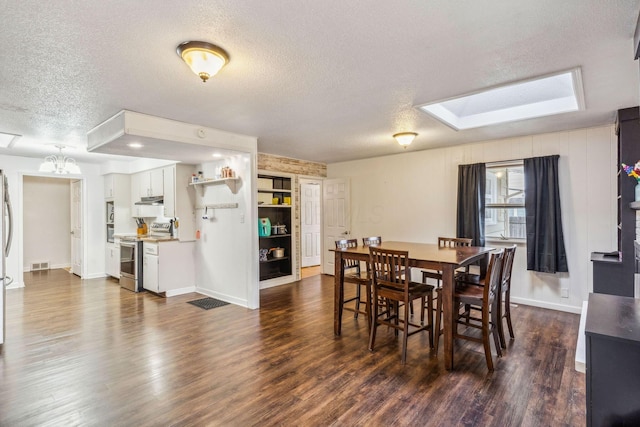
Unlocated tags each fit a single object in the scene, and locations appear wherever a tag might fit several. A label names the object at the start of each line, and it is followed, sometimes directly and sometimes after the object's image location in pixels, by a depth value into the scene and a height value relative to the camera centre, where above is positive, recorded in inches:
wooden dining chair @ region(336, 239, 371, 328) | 140.0 -30.7
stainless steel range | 216.8 -35.1
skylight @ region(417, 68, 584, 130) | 132.5 +49.1
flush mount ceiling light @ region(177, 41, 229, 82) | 80.5 +40.4
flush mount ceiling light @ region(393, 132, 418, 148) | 167.5 +39.3
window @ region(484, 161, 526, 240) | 183.9 +5.0
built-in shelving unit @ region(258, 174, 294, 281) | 235.3 -3.3
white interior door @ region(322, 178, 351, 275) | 258.4 -1.3
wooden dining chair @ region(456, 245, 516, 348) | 121.3 -28.7
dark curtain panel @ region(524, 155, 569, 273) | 166.6 -3.1
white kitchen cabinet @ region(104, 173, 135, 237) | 259.4 +9.3
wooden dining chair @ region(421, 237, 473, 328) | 154.1 -17.4
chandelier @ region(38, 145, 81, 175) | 201.9 +30.5
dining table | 109.2 -19.3
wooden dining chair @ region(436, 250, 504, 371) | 106.6 -30.9
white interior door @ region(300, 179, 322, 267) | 303.9 -12.0
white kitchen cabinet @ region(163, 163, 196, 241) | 212.1 +9.3
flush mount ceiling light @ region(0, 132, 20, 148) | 169.2 +41.5
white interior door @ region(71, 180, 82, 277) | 269.6 -12.4
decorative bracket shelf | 183.0 +18.4
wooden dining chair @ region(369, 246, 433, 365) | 113.9 -28.8
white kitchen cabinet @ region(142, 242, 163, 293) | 203.6 -36.2
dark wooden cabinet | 48.5 -25.6
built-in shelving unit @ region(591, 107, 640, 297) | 128.1 -4.1
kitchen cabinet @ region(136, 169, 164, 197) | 227.9 +22.2
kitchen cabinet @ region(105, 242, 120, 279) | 252.1 -38.5
